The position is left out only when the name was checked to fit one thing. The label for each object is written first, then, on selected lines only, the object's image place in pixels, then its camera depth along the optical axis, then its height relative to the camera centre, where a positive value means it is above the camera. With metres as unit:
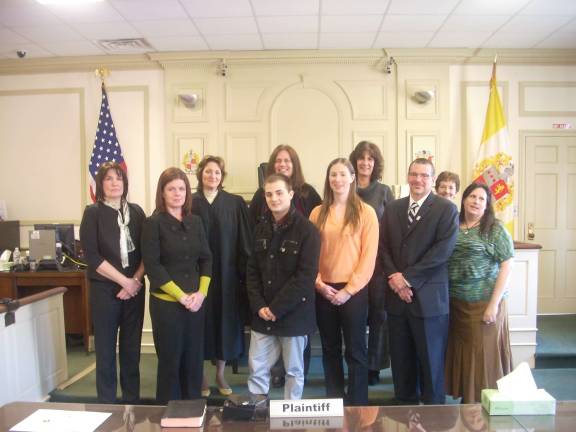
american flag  4.66 +0.66
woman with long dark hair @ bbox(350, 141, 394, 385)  2.62 +0.04
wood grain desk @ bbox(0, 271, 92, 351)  3.88 -0.70
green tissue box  1.41 -0.67
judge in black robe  2.65 -0.32
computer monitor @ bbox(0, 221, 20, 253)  4.64 -0.33
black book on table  1.33 -0.67
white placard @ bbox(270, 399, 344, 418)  1.41 -0.67
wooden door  4.78 -0.27
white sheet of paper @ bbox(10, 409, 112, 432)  1.31 -0.68
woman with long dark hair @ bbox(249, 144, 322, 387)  2.62 +0.09
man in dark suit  2.24 -0.43
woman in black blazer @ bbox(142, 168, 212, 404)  2.29 -0.45
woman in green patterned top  2.36 -0.50
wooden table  1.33 -0.69
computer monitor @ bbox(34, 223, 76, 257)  4.09 -0.29
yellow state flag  4.54 +0.43
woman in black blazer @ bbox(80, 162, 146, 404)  2.42 -0.39
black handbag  1.39 -0.67
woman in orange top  2.27 -0.35
